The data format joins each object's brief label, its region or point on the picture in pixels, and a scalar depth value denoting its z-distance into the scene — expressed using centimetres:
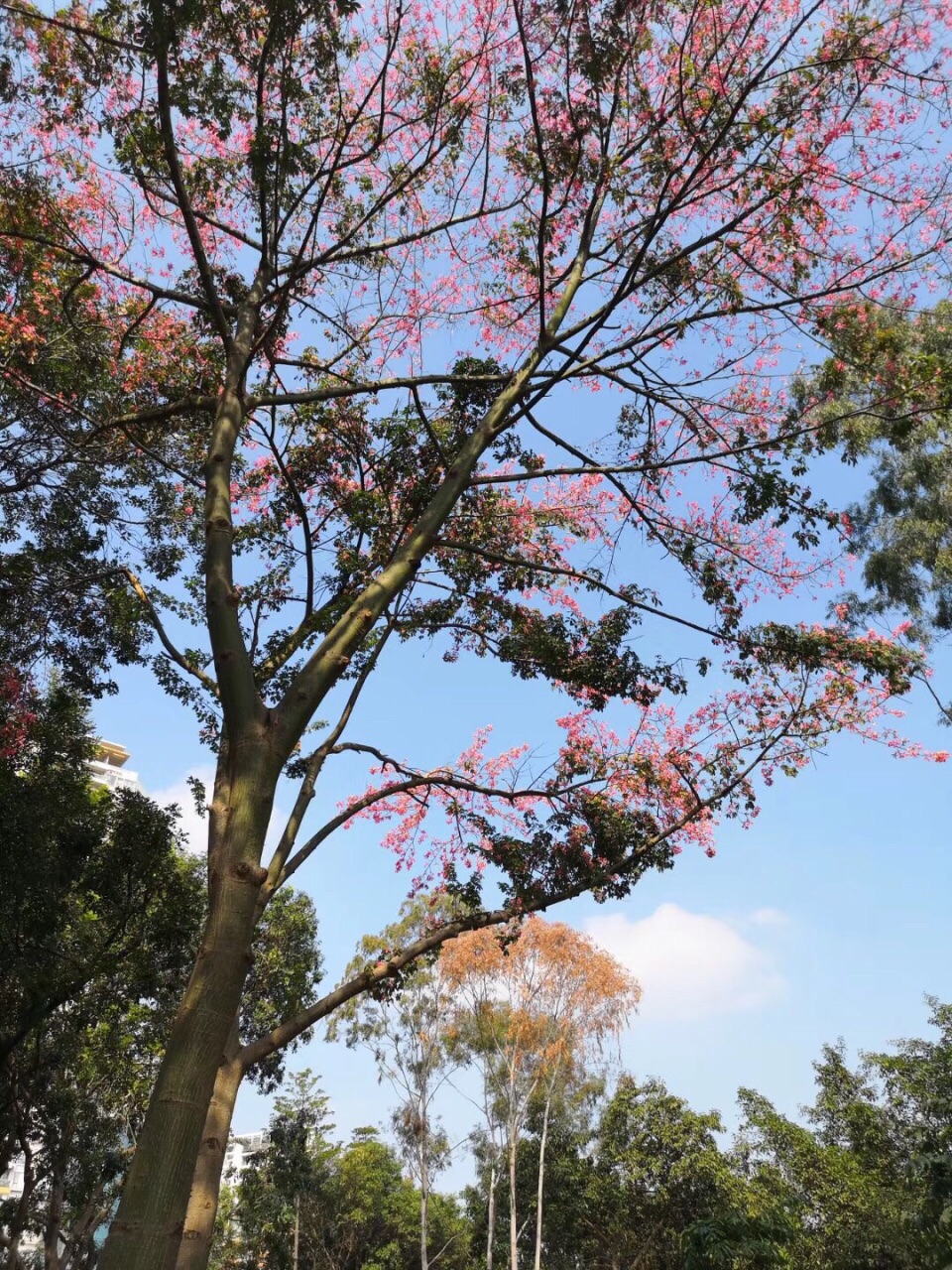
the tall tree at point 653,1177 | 2114
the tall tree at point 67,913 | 891
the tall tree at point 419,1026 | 2142
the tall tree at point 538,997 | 2156
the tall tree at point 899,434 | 597
